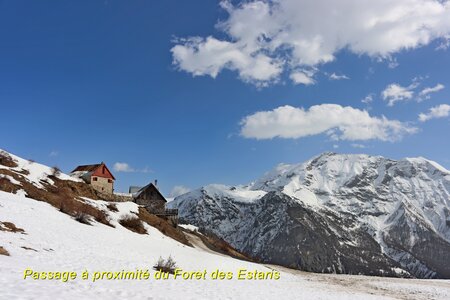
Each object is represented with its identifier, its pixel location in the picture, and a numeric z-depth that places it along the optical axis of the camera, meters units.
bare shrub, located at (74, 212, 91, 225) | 36.00
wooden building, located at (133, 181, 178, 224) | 73.06
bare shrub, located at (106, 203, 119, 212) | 49.80
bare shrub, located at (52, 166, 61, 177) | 57.78
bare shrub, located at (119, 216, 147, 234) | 45.13
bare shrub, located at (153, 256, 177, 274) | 25.89
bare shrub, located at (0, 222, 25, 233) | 24.05
